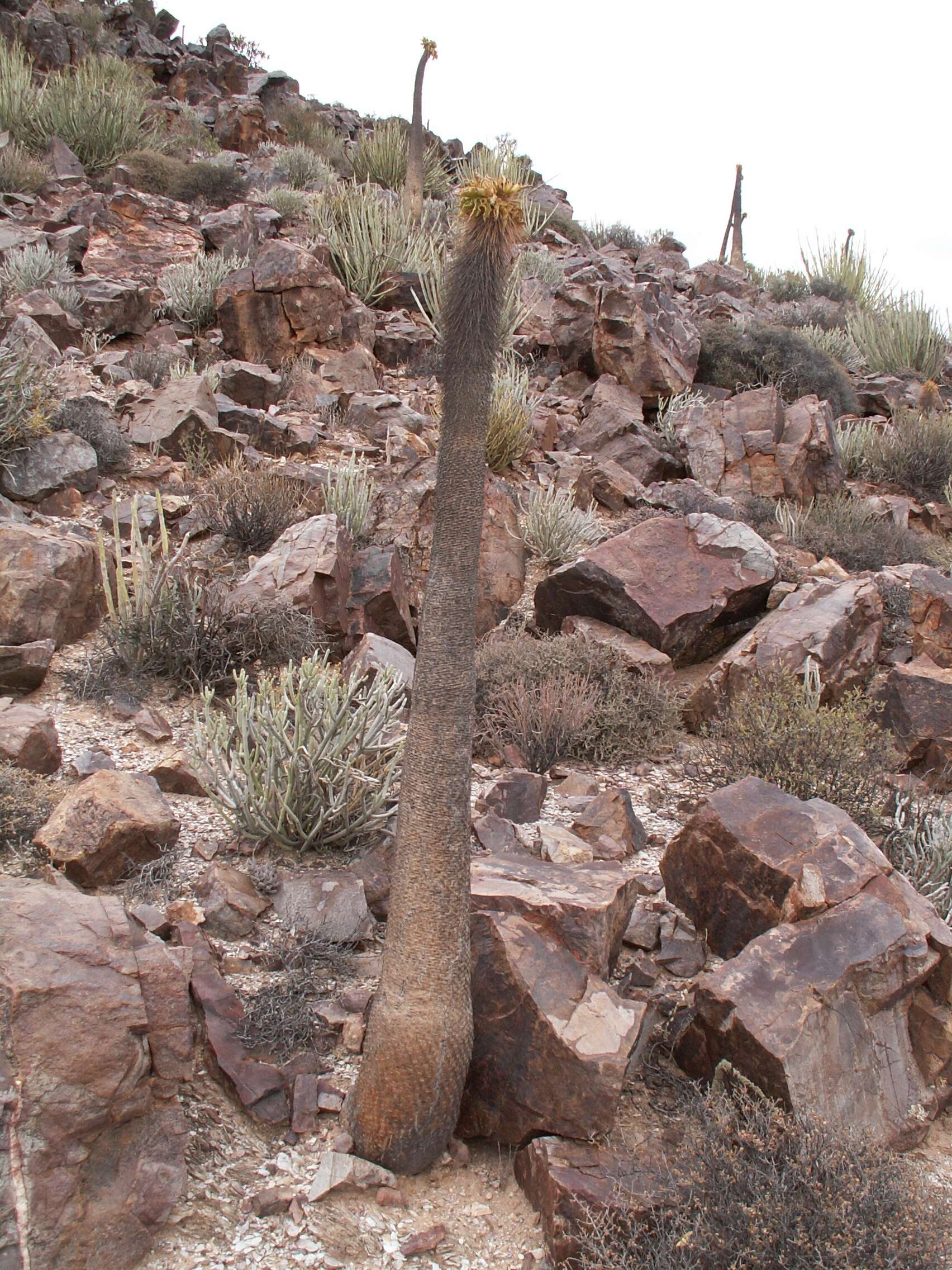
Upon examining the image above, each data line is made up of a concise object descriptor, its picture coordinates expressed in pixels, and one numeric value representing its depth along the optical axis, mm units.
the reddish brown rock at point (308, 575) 5688
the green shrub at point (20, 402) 6906
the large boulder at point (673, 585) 6289
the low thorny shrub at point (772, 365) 11344
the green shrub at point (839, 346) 13484
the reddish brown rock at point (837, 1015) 2693
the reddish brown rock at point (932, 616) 5957
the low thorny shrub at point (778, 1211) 2172
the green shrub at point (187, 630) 5363
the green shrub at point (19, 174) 12734
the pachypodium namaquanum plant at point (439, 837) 2461
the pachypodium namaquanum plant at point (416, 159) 14680
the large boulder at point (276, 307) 10164
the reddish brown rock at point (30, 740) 4043
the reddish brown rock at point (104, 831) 3541
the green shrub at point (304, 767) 3879
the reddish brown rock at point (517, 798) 4441
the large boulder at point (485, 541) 6977
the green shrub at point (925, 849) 4016
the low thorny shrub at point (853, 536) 8242
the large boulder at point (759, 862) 3156
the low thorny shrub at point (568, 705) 5289
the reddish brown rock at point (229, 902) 3471
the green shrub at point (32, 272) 9938
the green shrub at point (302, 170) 16672
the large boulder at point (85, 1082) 2102
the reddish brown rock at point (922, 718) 5199
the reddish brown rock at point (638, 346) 10633
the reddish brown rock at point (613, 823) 4336
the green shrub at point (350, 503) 6973
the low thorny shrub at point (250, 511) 6914
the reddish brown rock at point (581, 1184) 2398
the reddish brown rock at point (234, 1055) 2754
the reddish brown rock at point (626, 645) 5996
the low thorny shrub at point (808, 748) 4434
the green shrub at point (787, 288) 17609
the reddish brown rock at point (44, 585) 5211
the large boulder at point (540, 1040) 2586
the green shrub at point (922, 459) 10156
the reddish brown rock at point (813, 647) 5711
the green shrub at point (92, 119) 15094
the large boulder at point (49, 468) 6812
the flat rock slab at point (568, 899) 2943
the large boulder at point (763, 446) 9289
